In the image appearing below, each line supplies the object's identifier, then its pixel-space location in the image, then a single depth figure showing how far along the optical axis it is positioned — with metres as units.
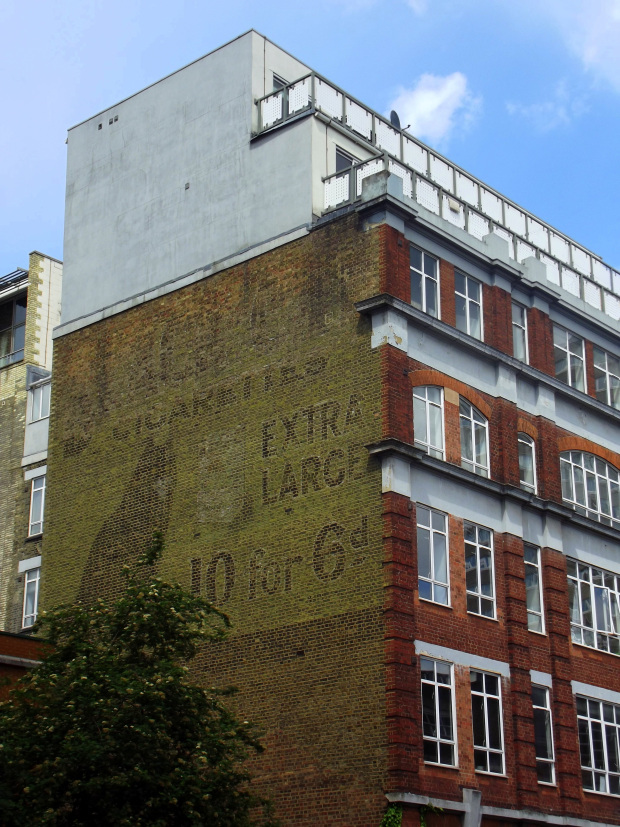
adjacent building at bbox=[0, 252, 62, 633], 44.59
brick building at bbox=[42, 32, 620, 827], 32.00
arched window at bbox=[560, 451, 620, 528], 39.06
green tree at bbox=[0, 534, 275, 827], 25.14
